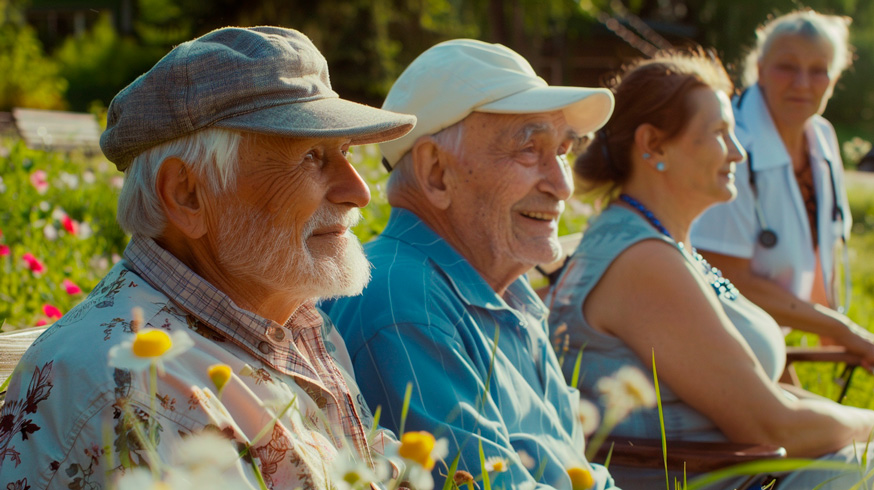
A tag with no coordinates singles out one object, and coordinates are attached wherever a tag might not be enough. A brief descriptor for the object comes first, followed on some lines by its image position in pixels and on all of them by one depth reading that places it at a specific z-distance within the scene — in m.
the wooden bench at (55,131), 6.93
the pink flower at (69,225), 3.51
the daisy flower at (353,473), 0.96
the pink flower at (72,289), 2.82
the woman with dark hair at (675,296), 2.59
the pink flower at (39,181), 3.94
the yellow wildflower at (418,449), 1.04
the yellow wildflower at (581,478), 1.24
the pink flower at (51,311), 2.52
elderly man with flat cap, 1.31
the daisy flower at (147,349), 0.91
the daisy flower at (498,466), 1.28
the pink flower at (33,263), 3.09
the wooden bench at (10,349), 1.78
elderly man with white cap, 2.04
